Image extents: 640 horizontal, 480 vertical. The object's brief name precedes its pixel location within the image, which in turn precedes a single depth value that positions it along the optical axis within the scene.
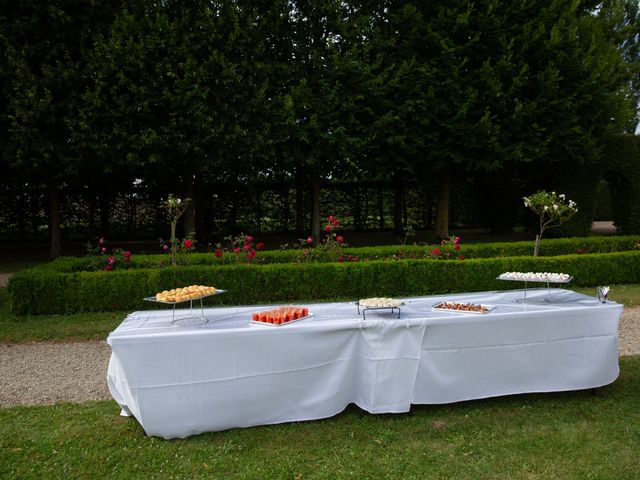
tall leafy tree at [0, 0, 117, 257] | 12.23
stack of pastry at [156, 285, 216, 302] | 4.22
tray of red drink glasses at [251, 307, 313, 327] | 4.01
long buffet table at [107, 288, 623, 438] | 3.80
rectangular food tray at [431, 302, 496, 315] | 4.32
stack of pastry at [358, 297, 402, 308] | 4.32
